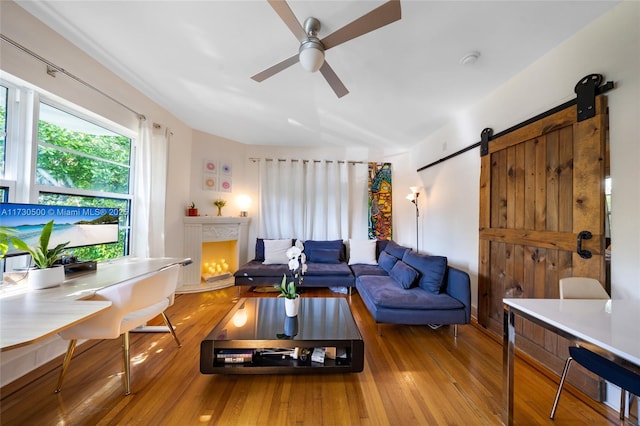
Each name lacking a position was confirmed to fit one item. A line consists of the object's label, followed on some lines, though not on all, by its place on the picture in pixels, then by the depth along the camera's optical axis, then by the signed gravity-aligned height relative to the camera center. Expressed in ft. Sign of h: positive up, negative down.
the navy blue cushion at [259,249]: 12.74 -1.99
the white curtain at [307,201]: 13.75 +0.93
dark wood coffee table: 4.93 -2.95
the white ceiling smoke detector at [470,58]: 5.95 +4.46
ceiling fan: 4.03 +3.79
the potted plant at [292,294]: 6.02 -2.16
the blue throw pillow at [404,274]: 8.07 -2.19
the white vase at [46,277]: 4.63 -1.43
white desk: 2.92 -1.63
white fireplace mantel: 11.26 -1.16
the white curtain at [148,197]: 8.59 +0.67
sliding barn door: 4.88 +0.14
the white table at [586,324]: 2.64 -1.50
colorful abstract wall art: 14.15 +1.04
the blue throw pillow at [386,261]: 10.37 -2.15
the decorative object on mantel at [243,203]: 13.67 +0.71
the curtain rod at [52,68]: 5.00 +3.85
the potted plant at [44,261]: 4.62 -1.11
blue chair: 3.21 -2.31
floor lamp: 11.80 +1.21
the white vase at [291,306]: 6.01 -2.51
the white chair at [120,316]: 4.55 -2.19
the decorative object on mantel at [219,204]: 12.67 +0.61
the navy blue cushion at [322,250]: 12.48 -1.98
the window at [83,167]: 6.12 +1.48
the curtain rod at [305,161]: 13.89 +3.55
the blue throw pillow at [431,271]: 7.63 -1.92
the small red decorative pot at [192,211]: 11.64 +0.16
